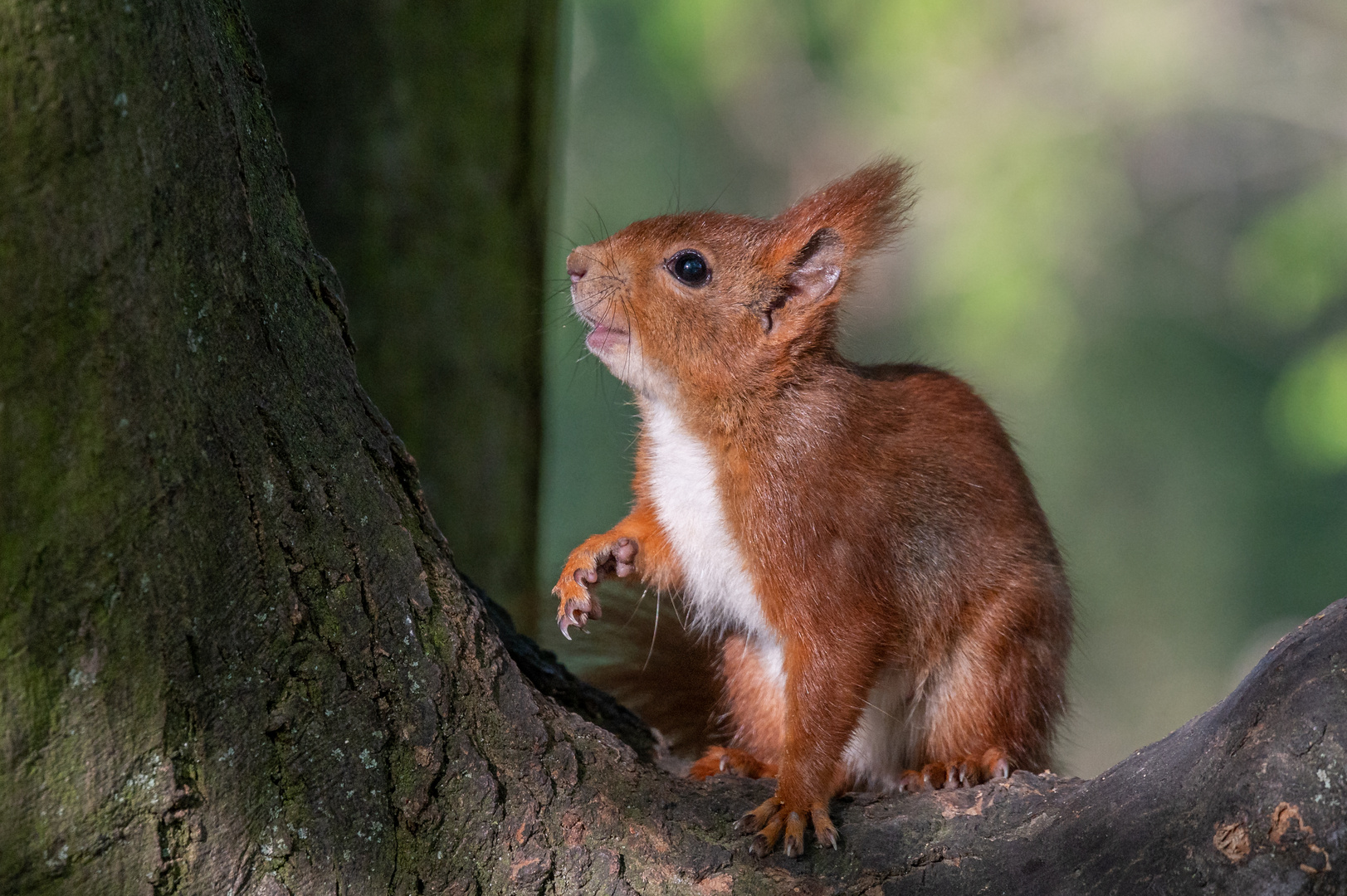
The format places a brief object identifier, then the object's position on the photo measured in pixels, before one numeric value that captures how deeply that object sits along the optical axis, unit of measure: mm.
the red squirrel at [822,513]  4297
